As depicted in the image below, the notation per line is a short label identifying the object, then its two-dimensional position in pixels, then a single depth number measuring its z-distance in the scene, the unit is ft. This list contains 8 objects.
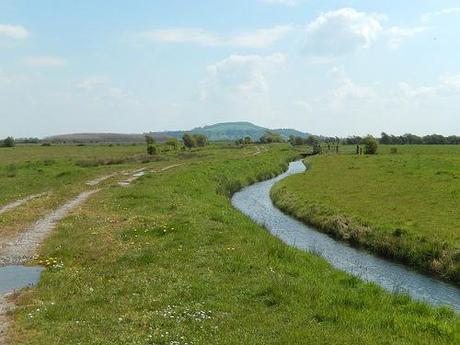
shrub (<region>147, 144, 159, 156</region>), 335.67
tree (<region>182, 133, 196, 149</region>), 509.35
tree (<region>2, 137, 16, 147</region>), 561.56
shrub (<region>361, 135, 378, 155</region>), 362.74
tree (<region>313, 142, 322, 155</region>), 431.10
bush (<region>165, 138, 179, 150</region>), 438.98
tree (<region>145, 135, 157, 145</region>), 425.89
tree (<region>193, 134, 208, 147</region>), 536.42
